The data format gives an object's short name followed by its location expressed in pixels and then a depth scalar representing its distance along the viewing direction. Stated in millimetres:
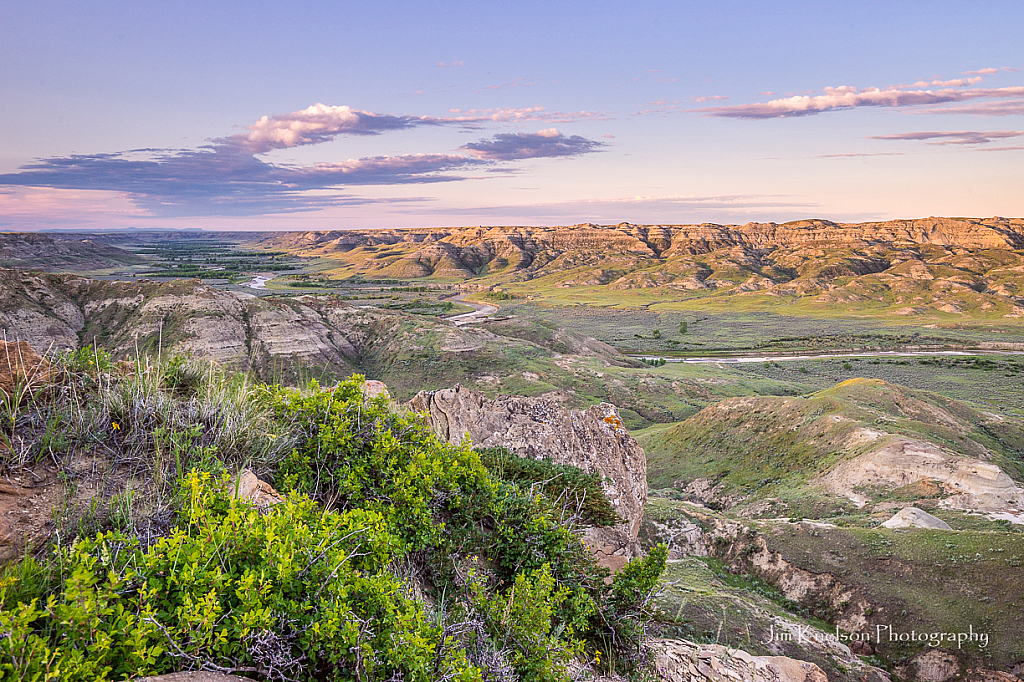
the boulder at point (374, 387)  15913
